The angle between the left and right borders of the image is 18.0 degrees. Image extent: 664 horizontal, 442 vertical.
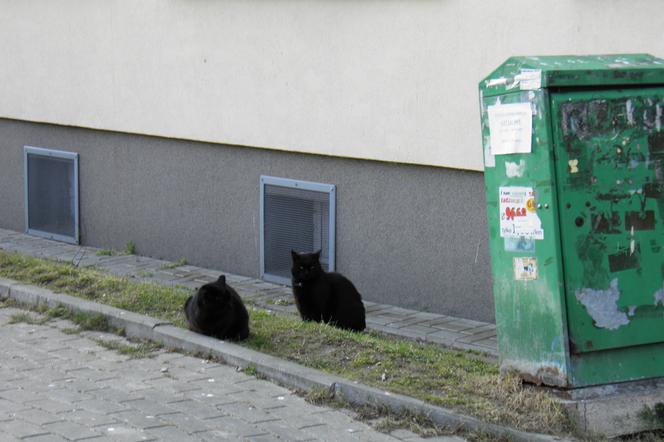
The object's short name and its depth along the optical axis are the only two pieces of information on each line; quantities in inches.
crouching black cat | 594.2
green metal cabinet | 436.6
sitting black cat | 644.0
